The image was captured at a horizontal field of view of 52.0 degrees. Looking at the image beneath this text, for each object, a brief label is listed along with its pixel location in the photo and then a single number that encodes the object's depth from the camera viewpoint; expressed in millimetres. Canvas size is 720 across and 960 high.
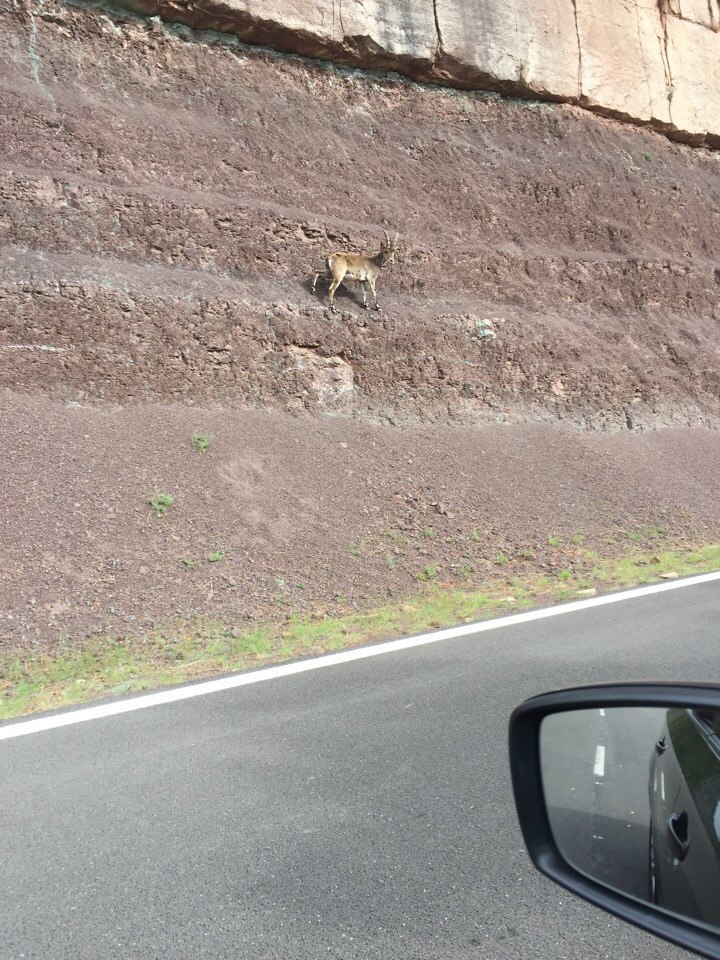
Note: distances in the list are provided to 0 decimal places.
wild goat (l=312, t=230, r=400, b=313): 15391
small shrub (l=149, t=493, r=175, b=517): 10141
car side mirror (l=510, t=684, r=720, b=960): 1560
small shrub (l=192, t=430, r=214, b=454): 11953
